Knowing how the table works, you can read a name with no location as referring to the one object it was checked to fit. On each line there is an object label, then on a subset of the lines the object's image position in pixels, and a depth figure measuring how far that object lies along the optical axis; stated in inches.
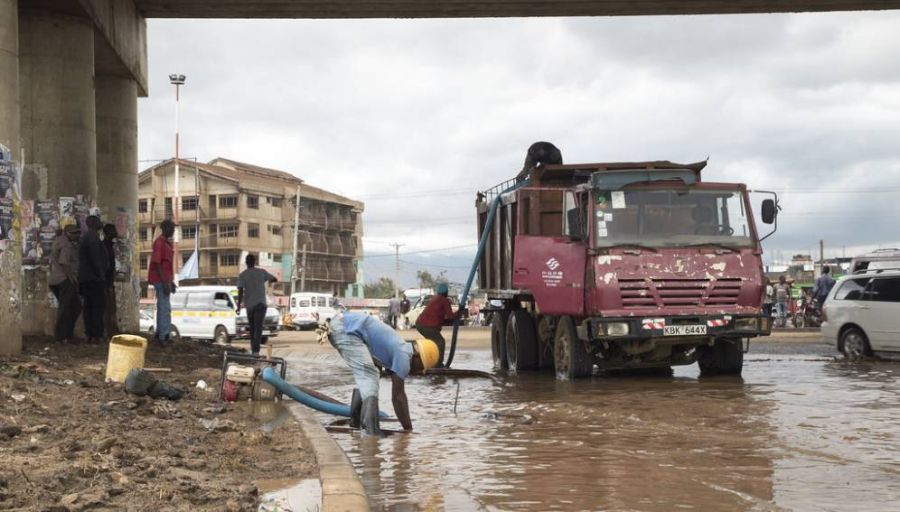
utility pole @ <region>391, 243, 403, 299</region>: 4010.8
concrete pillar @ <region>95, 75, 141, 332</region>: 800.3
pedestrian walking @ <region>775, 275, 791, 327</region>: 1413.6
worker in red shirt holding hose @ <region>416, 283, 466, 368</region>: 655.1
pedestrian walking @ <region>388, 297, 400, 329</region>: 1992.9
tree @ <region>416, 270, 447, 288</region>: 5241.1
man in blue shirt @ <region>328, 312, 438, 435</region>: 360.5
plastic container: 455.5
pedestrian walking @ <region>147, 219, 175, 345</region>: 644.7
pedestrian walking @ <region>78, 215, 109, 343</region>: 600.7
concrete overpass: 515.8
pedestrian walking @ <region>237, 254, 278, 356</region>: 678.5
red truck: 531.8
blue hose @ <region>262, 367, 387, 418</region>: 413.7
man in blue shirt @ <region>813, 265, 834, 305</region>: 1108.2
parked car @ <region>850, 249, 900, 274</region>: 895.1
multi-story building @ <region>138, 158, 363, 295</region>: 3117.6
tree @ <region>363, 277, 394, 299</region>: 5551.2
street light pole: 2380.8
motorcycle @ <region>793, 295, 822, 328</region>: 1338.1
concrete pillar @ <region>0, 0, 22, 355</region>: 502.0
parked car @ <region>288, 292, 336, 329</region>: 2279.8
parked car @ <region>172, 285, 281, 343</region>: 1409.9
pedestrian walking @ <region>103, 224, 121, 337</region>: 672.4
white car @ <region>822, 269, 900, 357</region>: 690.2
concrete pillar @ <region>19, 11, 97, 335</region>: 658.8
